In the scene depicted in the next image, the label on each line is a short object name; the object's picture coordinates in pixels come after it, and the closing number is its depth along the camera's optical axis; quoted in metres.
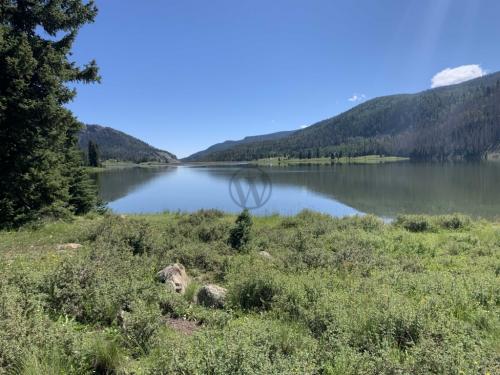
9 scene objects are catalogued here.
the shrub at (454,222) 15.96
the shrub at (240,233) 11.63
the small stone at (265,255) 10.19
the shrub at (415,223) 15.73
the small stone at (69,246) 10.01
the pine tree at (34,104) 13.16
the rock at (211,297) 6.41
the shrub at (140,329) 4.29
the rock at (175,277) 6.96
